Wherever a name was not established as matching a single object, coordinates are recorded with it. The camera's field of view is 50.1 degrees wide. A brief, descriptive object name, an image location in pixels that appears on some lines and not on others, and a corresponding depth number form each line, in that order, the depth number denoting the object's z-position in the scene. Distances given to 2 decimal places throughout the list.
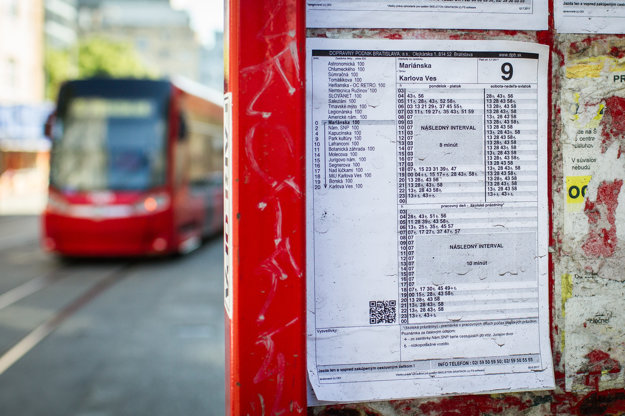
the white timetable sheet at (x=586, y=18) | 1.82
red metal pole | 1.62
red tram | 10.47
